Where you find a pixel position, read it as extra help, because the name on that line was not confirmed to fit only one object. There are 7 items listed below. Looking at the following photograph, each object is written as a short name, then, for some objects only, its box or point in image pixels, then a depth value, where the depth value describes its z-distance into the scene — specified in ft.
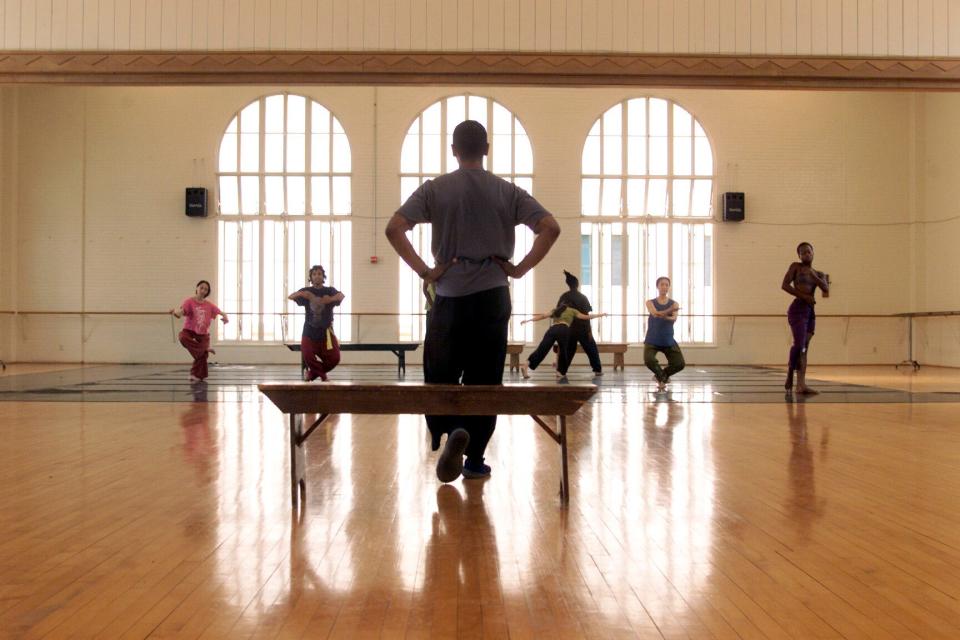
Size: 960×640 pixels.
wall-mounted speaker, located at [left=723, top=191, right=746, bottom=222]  61.31
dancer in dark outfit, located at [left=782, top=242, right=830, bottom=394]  31.94
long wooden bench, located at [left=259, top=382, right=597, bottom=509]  11.60
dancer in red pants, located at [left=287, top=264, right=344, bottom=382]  32.09
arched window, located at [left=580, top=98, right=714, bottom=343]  62.28
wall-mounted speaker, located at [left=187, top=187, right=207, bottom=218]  60.75
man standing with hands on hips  12.61
